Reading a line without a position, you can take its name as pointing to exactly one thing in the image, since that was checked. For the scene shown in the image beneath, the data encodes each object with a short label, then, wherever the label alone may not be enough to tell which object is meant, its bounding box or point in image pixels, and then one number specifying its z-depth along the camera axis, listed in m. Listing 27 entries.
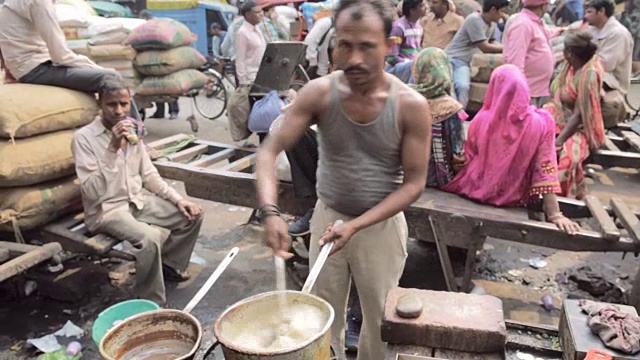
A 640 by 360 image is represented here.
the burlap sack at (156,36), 7.46
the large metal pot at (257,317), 1.25
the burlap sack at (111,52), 7.91
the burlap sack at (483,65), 6.34
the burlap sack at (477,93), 6.41
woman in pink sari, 3.43
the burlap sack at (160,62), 7.57
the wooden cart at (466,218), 3.24
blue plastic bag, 4.71
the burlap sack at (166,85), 7.68
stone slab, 1.74
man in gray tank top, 1.90
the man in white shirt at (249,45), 6.59
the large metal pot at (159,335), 1.53
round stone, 1.79
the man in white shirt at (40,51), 3.80
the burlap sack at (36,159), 3.43
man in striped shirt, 5.91
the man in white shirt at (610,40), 6.02
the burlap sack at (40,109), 3.42
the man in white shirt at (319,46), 7.54
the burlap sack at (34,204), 3.52
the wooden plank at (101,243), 3.42
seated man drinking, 3.45
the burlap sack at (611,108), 5.23
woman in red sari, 4.39
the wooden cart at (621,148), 5.29
